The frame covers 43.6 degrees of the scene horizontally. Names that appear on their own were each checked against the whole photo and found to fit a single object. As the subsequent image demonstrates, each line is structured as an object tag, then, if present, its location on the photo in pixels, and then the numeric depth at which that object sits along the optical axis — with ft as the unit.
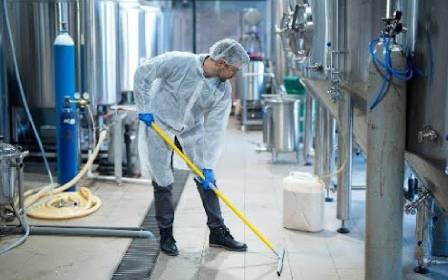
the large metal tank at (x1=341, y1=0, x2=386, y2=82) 6.66
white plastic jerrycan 10.11
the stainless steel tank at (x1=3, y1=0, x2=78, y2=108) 14.01
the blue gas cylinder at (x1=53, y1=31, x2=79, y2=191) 12.08
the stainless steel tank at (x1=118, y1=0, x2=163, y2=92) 16.01
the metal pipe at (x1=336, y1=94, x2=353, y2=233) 8.75
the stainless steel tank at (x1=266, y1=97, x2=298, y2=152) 16.37
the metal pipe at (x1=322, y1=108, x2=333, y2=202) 11.89
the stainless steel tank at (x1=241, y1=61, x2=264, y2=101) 22.03
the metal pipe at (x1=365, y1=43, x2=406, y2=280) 5.97
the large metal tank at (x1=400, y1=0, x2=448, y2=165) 4.95
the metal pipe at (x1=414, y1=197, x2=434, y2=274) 7.91
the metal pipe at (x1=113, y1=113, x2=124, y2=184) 13.51
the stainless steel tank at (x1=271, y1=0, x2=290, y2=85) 17.98
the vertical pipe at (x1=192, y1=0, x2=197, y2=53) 30.04
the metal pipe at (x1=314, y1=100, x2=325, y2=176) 13.02
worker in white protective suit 8.86
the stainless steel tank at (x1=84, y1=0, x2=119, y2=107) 13.64
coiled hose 11.09
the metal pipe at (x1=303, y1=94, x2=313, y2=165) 15.70
